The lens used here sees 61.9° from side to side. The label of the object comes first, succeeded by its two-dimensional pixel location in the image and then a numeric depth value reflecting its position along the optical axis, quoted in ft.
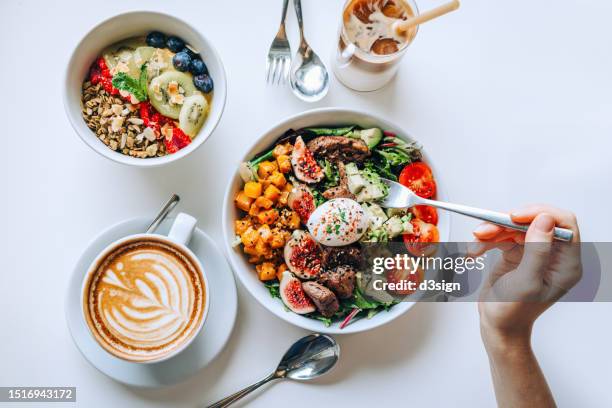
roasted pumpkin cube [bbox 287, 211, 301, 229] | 1.67
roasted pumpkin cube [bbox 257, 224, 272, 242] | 1.62
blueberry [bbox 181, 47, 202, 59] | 1.67
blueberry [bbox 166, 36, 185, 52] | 1.65
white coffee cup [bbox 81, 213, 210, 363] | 1.49
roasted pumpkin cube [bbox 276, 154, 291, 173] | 1.66
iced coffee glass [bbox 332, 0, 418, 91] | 1.63
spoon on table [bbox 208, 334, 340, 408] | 1.73
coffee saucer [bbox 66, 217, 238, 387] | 1.65
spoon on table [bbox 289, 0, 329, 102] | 1.78
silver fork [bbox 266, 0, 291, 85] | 1.77
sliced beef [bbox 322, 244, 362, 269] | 1.66
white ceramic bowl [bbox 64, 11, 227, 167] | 1.57
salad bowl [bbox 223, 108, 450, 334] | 1.61
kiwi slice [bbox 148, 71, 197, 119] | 1.60
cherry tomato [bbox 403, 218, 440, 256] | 1.66
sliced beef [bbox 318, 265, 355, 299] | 1.64
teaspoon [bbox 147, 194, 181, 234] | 1.66
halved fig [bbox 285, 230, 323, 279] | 1.64
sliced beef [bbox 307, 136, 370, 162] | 1.67
